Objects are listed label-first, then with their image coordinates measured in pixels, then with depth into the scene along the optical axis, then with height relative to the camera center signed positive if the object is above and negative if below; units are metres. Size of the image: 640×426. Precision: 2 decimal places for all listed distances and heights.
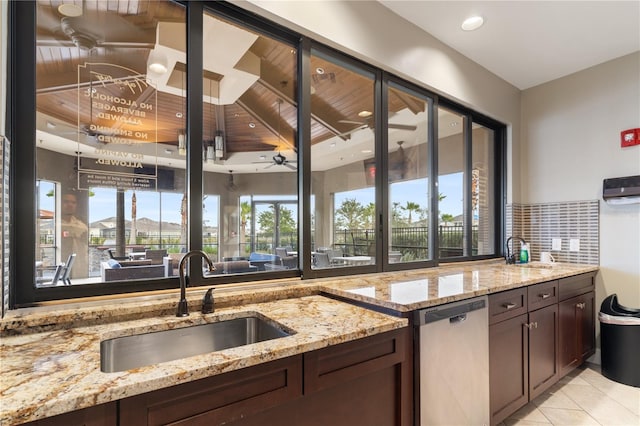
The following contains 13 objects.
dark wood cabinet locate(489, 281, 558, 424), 1.98 -0.88
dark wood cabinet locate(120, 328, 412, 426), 0.91 -0.59
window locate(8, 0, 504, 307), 1.42 +0.41
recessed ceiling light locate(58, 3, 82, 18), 1.57 +1.05
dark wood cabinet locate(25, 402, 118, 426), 0.76 -0.49
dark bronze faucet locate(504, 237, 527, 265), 3.43 -0.43
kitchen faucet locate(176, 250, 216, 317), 1.45 -0.32
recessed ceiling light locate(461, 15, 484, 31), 2.46 +1.51
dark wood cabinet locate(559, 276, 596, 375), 2.63 -0.97
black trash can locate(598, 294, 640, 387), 2.58 -1.04
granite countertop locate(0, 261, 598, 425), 0.81 -0.43
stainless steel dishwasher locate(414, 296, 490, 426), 1.54 -0.76
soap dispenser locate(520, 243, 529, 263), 3.45 -0.41
